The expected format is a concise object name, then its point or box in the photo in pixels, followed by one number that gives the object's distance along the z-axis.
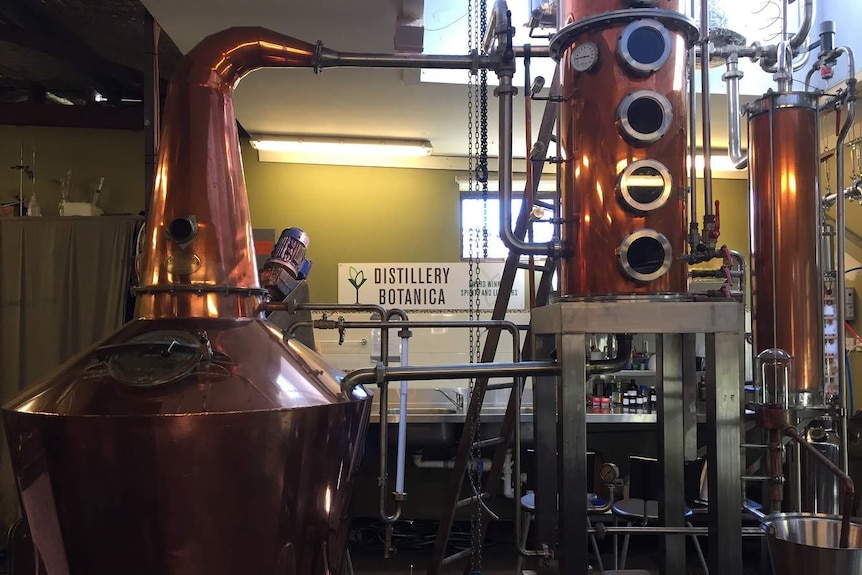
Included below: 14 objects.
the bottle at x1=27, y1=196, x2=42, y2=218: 4.54
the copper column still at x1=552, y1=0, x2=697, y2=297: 1.70
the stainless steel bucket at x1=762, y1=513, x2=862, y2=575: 1.59
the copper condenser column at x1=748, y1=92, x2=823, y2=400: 2.71
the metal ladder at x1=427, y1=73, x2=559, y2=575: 2.47
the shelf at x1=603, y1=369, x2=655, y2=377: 5.05
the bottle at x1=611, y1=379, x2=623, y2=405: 4.88
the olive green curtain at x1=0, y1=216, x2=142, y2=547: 3.89
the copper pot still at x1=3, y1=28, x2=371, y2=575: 1.47
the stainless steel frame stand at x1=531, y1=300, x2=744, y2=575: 1.64
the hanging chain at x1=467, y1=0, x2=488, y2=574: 2.40
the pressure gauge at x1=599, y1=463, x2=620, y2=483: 1.93
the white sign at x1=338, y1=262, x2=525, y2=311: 5.82
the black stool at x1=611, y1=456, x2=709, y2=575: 2.16
